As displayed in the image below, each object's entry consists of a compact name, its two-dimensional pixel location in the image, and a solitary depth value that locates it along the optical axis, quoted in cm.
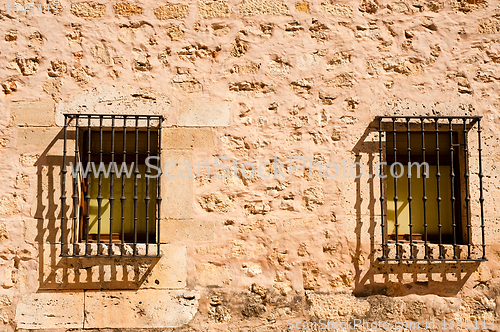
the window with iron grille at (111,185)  283
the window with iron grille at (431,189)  289
